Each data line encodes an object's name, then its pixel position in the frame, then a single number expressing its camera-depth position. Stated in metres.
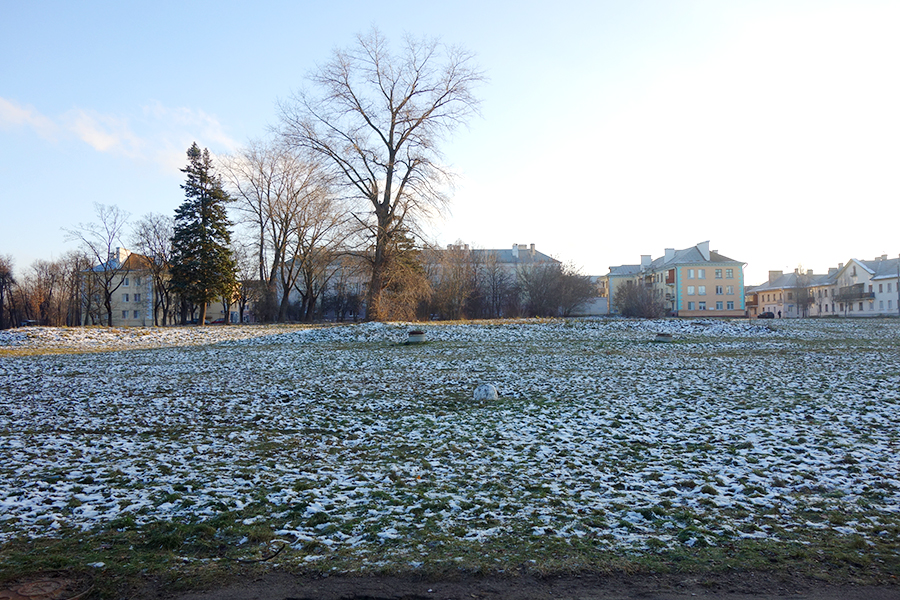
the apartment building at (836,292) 76.56
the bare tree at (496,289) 66.25
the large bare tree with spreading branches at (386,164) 36.12
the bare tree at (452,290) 57.62
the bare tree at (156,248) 60.13
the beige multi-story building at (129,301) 76.12
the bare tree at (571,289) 61.22
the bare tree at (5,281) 64.25
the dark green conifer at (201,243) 48.47
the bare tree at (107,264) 55.40
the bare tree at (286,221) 48.72
